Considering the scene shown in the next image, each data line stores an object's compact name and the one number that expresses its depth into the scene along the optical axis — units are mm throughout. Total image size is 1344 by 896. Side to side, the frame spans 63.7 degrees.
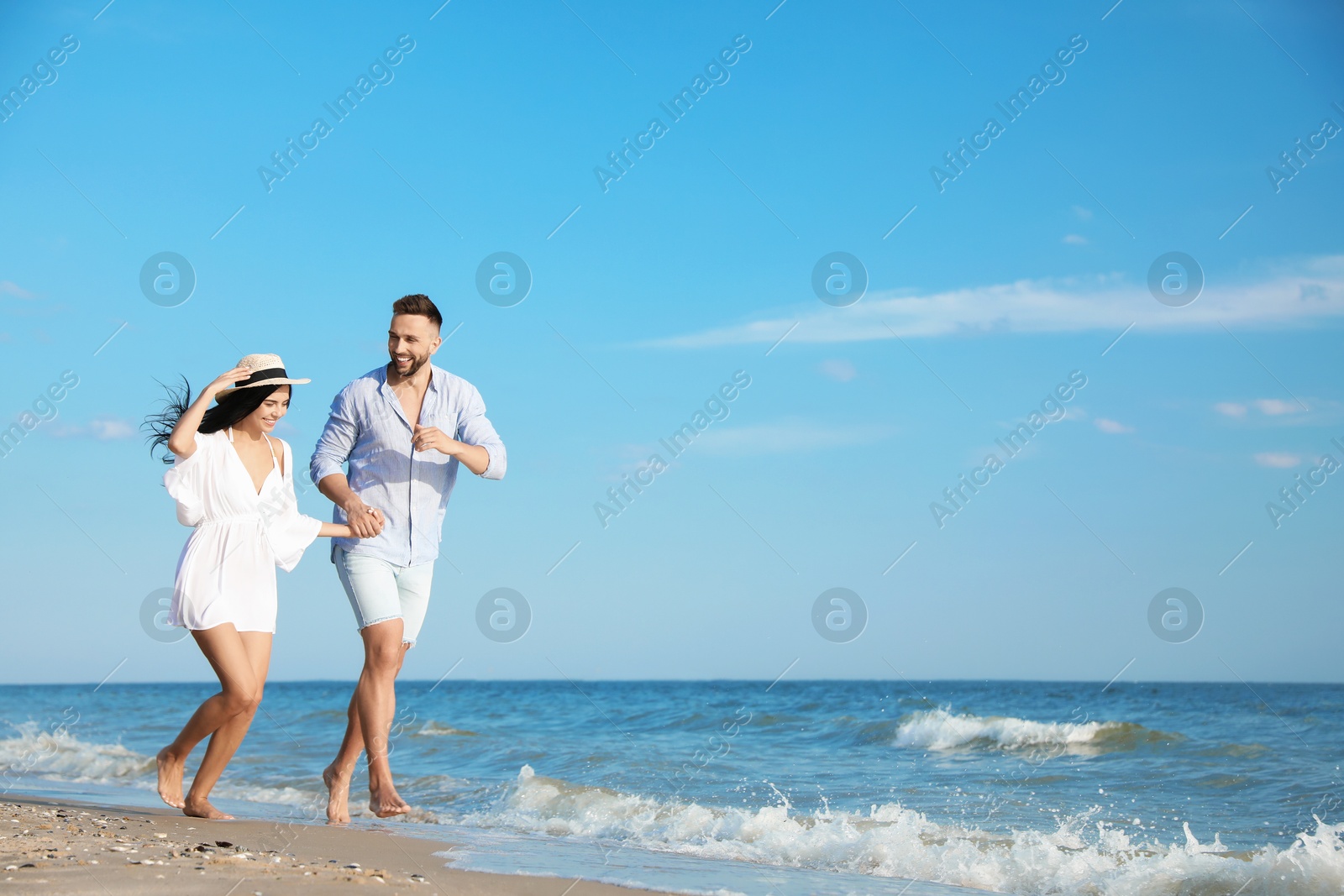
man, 4566
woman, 4305
